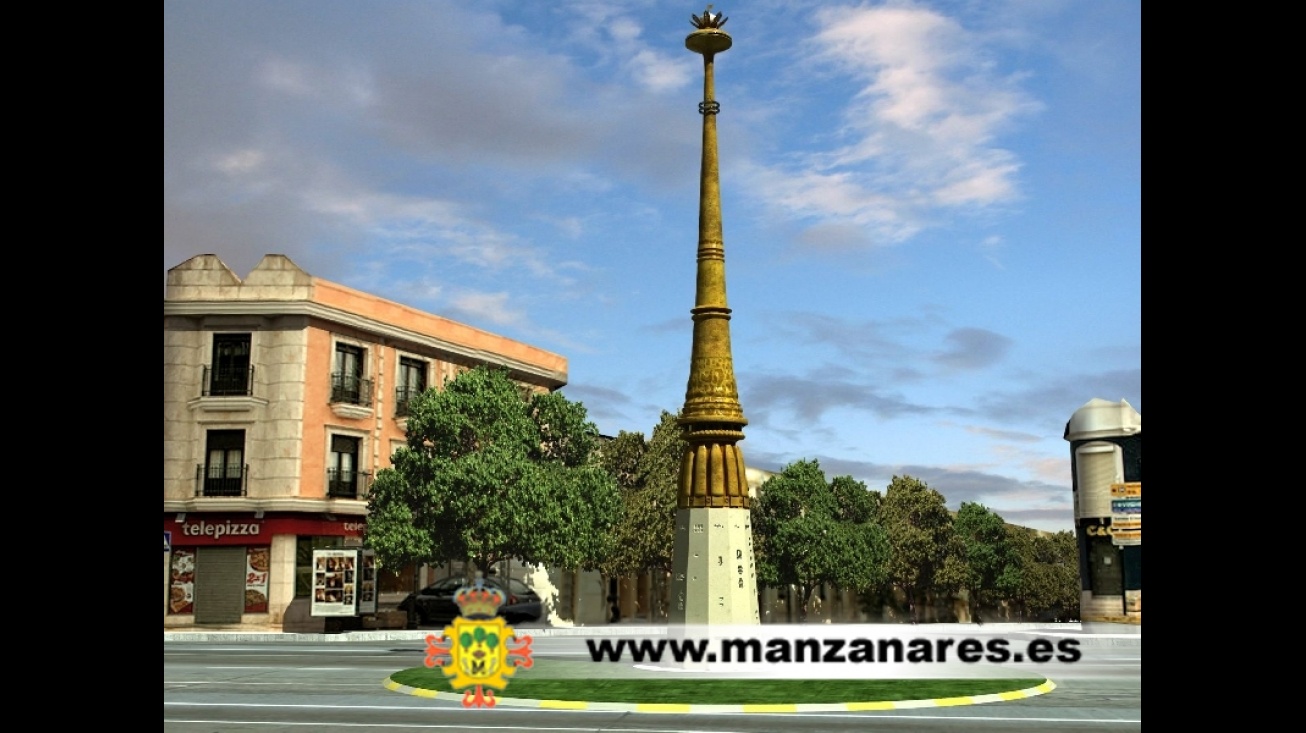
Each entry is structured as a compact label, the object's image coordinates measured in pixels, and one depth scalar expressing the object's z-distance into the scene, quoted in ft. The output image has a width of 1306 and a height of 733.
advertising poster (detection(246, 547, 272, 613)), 146.41
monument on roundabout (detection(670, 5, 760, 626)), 80.02
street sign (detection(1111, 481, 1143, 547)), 143.74
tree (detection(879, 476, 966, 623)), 227.40
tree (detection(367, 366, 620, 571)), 141.59
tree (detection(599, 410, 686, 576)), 177.17
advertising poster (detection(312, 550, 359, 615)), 131.54
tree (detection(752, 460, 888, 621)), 196.65
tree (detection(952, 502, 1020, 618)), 254.47
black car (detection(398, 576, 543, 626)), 147.23
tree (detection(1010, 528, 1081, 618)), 275.59
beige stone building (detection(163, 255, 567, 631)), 146.92
